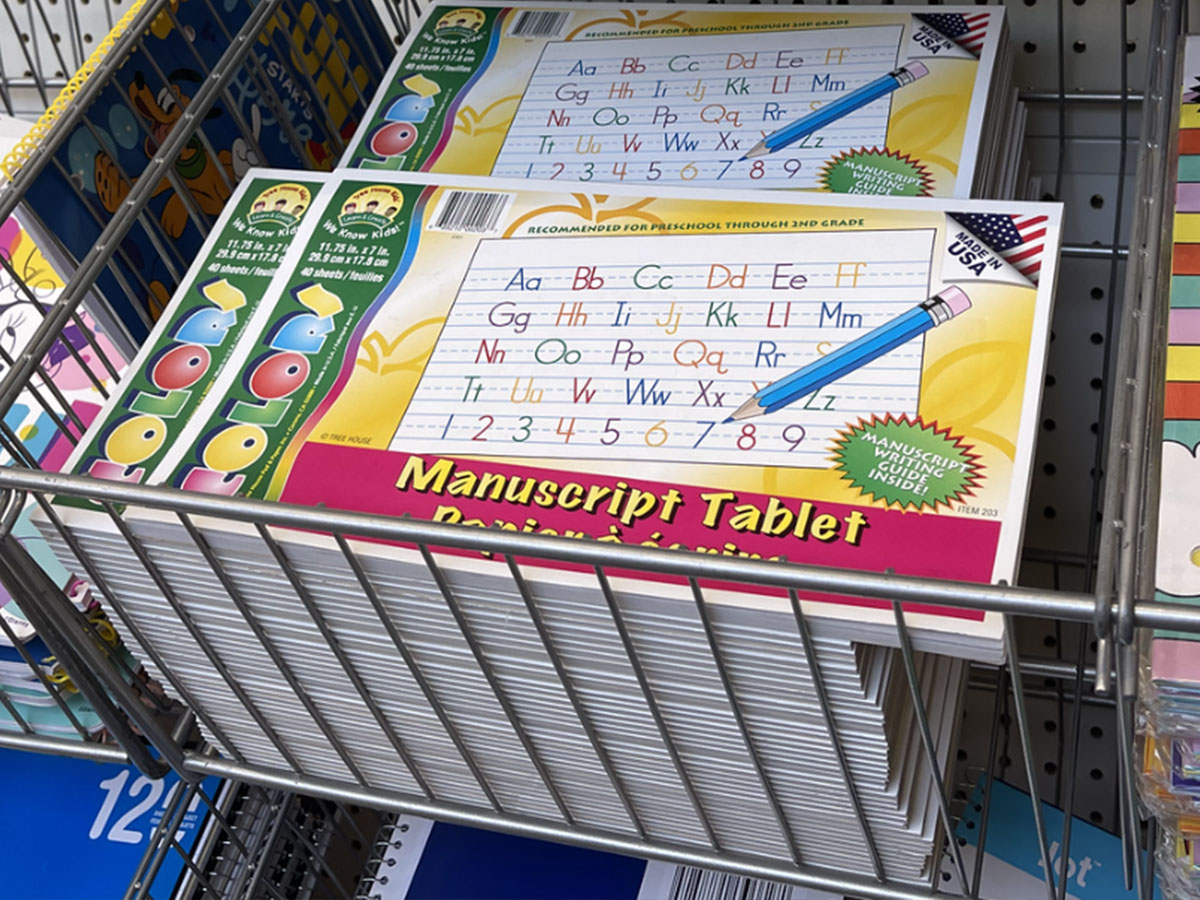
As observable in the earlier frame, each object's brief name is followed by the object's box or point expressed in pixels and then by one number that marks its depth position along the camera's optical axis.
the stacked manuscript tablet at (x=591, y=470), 0.59
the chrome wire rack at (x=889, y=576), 0.53
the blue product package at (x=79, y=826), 0.92
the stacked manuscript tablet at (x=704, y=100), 0.79
